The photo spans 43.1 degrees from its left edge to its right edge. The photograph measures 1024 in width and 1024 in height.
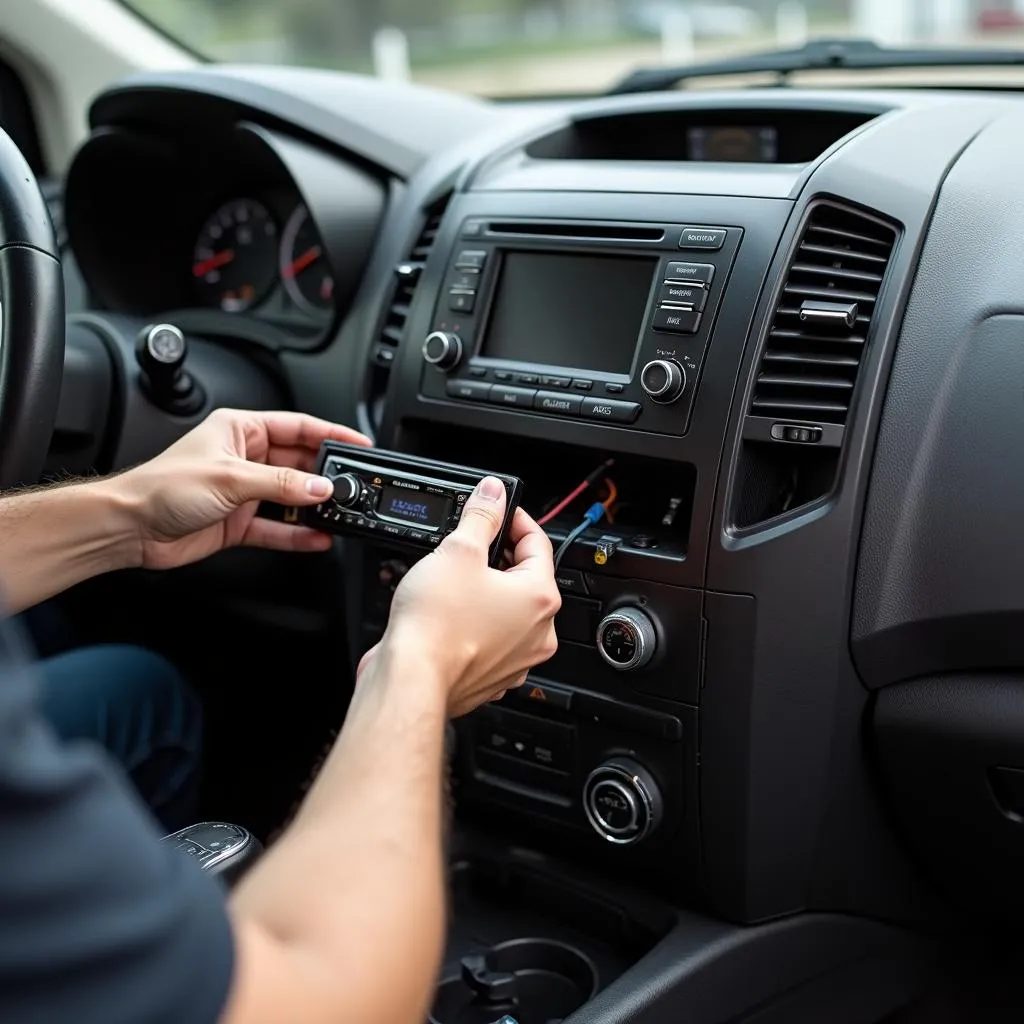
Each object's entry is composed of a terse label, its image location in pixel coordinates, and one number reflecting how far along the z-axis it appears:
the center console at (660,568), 1.36
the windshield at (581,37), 2.26
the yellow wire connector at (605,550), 1.44
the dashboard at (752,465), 1.35
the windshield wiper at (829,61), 1.83
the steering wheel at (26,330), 1.42
